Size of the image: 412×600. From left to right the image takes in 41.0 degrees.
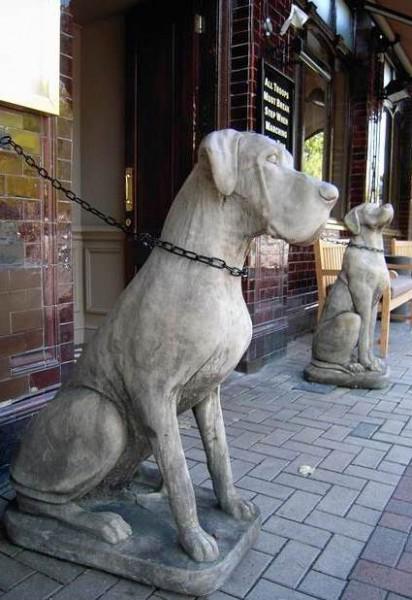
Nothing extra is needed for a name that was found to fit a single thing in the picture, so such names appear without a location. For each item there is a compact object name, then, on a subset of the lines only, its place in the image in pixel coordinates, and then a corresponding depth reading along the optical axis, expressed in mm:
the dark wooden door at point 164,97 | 4660
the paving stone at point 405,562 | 2111
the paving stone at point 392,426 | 3646
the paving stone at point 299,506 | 2512
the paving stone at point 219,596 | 1896
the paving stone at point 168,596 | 1885
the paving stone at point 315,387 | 4555
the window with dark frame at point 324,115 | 6867
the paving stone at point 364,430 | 3564
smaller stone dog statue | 4477
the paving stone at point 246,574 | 1953
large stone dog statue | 1798
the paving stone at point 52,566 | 2014
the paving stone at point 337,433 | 3521
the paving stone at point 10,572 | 1983
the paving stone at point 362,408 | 4016
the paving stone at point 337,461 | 3055
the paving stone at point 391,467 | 3012
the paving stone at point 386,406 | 4090
